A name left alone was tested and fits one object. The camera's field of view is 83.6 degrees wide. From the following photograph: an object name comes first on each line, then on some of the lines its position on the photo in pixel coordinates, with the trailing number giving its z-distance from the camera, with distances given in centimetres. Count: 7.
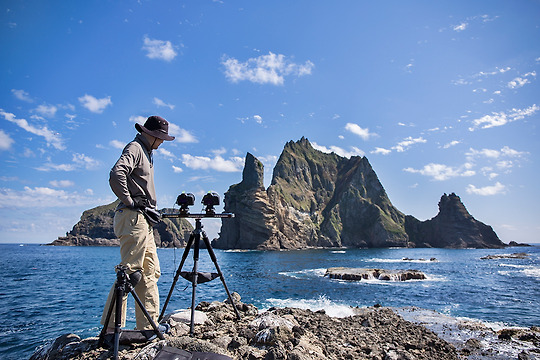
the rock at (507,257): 7248
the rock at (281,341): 385
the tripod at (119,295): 344
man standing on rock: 367
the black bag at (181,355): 308
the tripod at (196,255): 449
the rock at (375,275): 2931
